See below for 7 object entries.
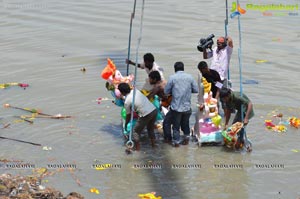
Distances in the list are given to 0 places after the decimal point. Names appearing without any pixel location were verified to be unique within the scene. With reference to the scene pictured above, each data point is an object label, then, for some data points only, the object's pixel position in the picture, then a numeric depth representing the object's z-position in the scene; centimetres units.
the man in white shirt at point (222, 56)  1878
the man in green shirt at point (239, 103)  1603
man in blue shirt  1656
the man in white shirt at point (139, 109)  1647
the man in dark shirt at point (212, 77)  1787
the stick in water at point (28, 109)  1977
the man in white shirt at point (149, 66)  1752
